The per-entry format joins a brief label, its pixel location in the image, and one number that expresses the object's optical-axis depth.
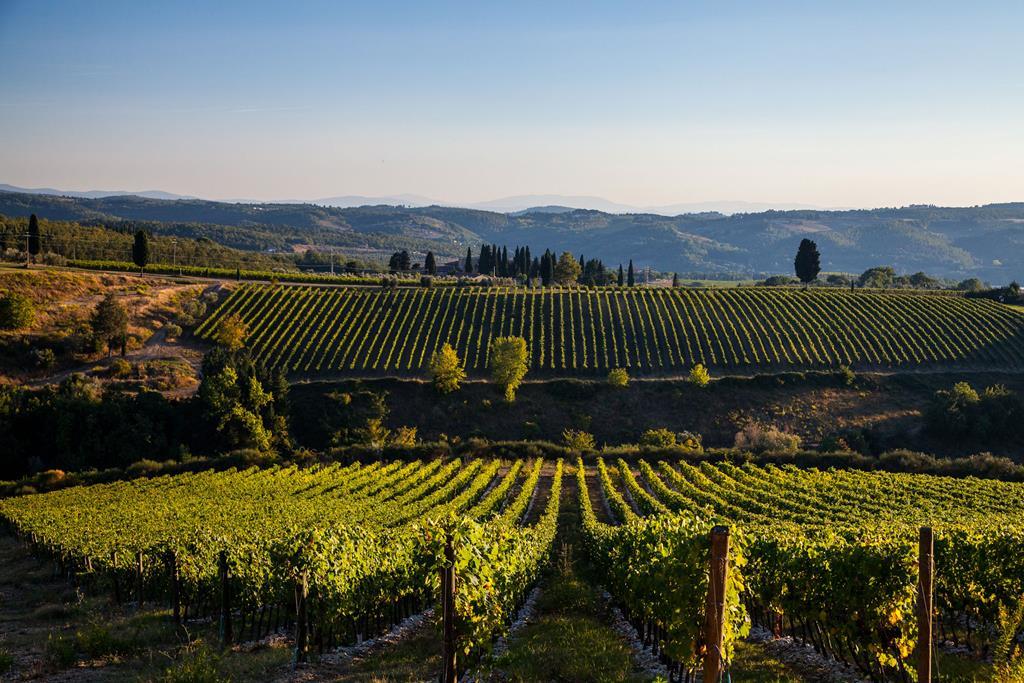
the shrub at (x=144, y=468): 52.35
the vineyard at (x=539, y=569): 12.93
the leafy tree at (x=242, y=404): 60.94
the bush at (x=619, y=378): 73.34
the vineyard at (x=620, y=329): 80.56
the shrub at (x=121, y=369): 71.38
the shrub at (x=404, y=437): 60.21
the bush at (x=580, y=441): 61.44
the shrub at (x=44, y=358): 71.56
